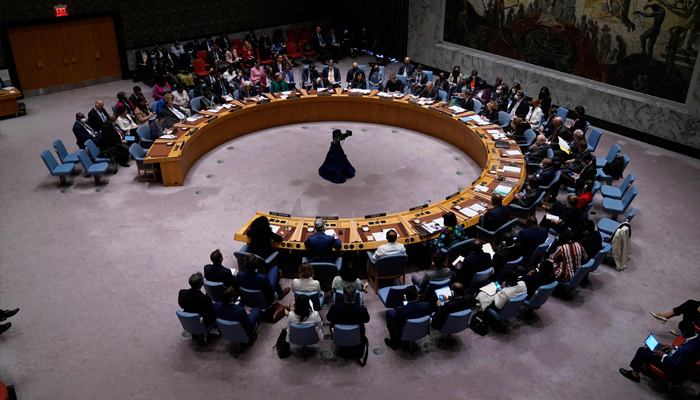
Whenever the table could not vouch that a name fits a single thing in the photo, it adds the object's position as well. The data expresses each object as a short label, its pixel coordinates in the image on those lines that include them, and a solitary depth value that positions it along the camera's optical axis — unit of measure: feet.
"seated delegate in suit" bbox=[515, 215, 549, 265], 25.26
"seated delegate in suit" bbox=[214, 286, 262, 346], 20.16
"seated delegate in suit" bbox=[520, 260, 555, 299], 22.48
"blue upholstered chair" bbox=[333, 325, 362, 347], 20.10
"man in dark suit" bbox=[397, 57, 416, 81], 51.19
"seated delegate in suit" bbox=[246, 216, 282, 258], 24.85
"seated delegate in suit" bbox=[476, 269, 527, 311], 21.86
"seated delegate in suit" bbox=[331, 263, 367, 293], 21.52
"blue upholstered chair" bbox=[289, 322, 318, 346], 20.25
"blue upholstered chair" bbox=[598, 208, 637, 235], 28.40
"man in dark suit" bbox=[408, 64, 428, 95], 47.52
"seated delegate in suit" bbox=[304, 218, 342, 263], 24.38
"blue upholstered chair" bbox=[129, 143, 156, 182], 34.55
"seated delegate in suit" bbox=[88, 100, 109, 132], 37.88
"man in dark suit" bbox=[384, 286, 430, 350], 20.25
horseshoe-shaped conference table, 26.63
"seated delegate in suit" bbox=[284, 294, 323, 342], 19.94
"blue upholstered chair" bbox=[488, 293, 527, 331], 21.80
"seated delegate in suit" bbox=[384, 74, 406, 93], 47.32
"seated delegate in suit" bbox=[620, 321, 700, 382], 19.03
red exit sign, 50.24
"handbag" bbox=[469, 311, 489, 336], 22.77
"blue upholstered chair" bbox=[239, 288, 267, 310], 22.04
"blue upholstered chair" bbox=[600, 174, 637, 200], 31.24
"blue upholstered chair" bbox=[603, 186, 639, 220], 29.64
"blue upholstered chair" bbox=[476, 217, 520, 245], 26.96
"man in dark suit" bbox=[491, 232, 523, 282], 24.16
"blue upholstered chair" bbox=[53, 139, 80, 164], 35.60
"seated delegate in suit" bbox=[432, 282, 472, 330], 20.59
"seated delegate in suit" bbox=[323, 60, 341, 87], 50.42
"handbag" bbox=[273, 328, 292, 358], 21.42
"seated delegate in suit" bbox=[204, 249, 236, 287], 22.65
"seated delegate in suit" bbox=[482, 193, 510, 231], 26.71
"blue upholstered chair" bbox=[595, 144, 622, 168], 34.01
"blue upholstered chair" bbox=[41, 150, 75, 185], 34.14
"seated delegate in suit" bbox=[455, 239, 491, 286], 23.21
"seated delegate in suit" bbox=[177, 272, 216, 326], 20.75
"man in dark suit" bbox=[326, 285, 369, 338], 20.17
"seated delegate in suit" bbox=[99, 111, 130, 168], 36.91
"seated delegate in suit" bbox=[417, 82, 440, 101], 44.84
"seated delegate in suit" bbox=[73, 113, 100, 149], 37.24
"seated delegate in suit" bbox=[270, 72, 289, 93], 46.68
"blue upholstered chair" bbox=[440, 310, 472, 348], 20.79
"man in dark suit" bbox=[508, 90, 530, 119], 40.53
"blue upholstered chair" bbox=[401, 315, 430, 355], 20.36
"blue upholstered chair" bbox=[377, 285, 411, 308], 22.36
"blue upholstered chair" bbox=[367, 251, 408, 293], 24.20
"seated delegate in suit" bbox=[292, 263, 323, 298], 21.67
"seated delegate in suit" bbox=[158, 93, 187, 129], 39.88
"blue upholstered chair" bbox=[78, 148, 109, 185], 34.32
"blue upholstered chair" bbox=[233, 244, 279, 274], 24.58
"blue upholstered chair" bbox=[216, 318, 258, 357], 20.27
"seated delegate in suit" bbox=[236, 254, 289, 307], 21.91
